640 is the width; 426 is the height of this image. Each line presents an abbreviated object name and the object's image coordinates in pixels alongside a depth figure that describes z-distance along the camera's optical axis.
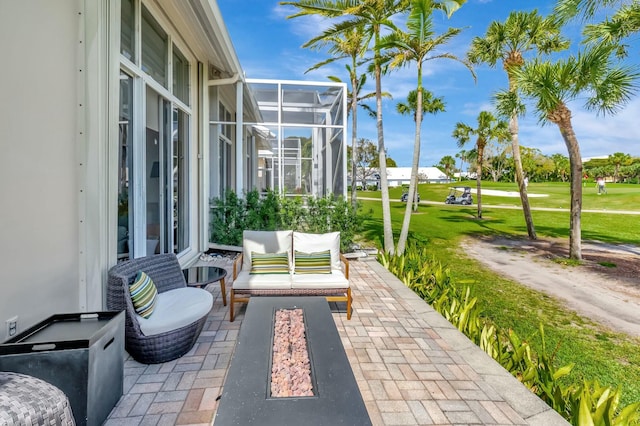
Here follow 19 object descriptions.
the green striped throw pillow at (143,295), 2.77
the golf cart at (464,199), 26.55
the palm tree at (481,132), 16.02
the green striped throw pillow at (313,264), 4.19
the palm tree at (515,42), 10.78
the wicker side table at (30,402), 1.30
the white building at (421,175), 60.29
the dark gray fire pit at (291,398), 1.55
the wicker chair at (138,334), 2.68
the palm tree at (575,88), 7.60
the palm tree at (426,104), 16.05
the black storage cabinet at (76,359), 1.77
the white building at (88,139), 2.18
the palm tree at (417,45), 6.52
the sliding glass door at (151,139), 3.72
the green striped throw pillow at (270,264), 4.13
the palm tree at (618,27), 6.88
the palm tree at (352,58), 8.32
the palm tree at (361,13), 6.79
